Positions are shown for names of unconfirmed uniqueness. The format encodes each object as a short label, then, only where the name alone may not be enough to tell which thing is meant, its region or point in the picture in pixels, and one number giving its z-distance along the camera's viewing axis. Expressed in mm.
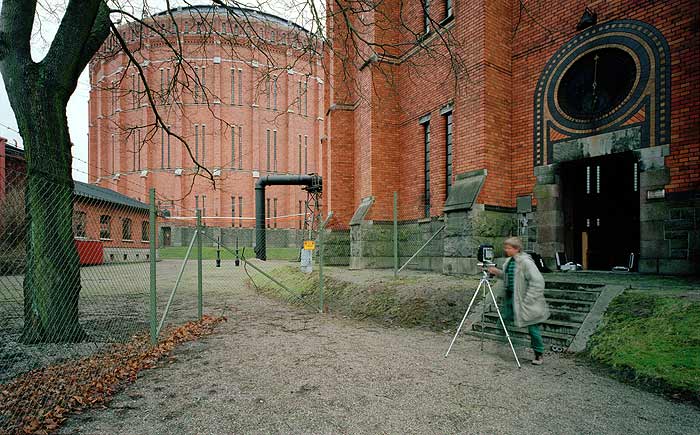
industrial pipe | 23778
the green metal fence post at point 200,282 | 7480
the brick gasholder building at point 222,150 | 42719
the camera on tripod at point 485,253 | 6077
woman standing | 4902
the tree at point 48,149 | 5344
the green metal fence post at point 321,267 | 8675
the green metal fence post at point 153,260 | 5216
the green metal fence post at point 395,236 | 10289
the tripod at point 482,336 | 5033
